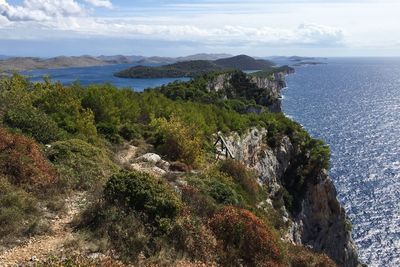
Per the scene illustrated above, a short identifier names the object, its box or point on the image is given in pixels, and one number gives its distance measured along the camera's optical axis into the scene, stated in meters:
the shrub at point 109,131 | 34.53
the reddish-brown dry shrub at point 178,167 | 26.61
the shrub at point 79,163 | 19.39
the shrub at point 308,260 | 19.48
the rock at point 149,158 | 27.23
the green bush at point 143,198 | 16.11
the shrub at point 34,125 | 24.70
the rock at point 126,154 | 27.89
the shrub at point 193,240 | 15.23
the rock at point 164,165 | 26.56
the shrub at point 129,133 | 36.47
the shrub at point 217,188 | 21.16
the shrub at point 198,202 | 18.37
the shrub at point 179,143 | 30.58
